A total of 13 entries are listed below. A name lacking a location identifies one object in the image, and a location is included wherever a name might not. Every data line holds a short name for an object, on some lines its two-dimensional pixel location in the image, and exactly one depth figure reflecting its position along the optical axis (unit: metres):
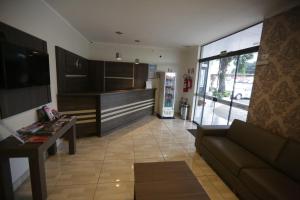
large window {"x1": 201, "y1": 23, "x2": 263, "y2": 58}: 3.18
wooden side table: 1.64
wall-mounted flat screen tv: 1.69
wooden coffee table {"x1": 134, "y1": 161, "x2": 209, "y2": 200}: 1.51
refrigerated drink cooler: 5.90
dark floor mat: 4.36
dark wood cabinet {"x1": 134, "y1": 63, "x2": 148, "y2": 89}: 5.89
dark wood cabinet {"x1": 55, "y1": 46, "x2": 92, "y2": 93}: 3.22
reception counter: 3.43
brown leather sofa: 1.70
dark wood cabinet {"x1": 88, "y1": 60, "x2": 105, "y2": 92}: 5.35
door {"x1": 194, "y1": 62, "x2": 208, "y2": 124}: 5.31
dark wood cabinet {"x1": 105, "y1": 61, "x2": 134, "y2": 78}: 5.55
